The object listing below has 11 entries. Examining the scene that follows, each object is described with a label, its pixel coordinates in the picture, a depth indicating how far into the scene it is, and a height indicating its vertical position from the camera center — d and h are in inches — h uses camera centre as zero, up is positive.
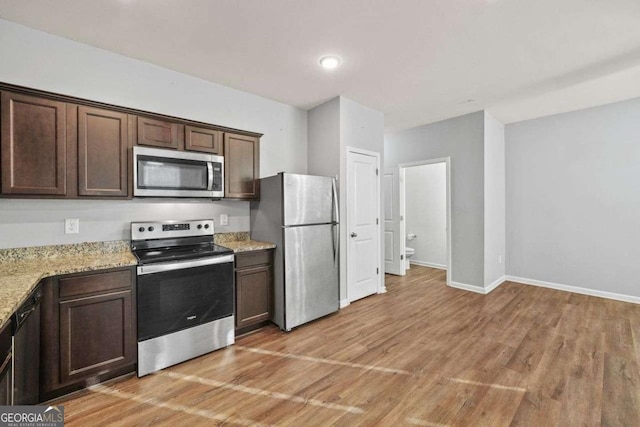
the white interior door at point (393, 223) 207.5 -6.4
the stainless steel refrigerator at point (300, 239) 118.0 -10.8
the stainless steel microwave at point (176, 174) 97.3 +15.8
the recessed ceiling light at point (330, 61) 105.4 +58.8
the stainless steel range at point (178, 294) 87.9 -26.5
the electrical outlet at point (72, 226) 93.0 -3.1
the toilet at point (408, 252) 223.5 -30.3
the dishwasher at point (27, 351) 57.6 -30.5
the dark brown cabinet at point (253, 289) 112.2 -30.7
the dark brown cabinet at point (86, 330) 73.8 -31.7
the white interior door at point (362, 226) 151.0 -6.6
